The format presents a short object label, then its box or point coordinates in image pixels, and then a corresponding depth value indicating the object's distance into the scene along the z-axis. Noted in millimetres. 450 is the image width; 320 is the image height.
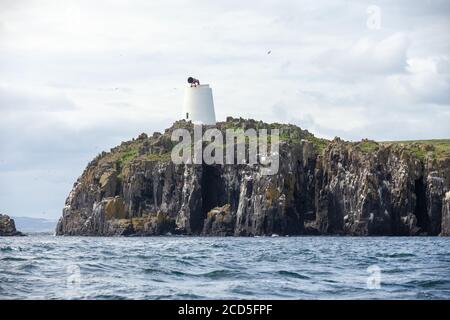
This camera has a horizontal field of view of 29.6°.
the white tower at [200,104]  166000
